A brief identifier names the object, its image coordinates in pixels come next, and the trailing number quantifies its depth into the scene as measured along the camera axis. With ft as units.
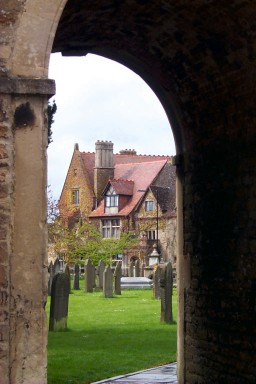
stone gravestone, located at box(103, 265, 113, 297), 104.12
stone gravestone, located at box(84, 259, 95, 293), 118.11
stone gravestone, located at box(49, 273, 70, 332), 58.54
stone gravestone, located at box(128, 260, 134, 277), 163.84
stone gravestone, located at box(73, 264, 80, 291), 131.03
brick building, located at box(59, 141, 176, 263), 210.61
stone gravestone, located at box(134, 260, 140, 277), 156.04
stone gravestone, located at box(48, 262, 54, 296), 114.17
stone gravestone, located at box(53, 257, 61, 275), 123.51
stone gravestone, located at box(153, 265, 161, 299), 101.76
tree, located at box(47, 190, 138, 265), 193.98
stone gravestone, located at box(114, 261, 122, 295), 111.65
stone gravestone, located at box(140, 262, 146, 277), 167.73
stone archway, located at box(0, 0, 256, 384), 23.44
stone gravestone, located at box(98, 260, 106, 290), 125.70
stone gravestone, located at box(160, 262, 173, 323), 65.46
